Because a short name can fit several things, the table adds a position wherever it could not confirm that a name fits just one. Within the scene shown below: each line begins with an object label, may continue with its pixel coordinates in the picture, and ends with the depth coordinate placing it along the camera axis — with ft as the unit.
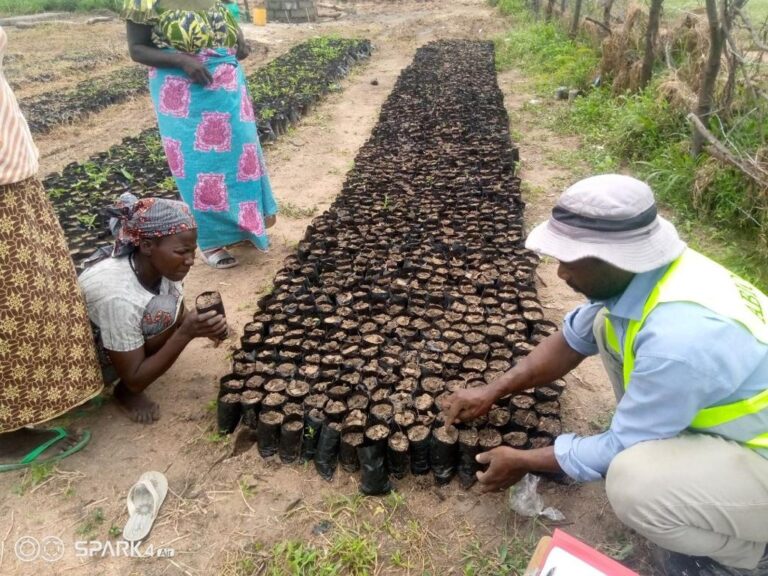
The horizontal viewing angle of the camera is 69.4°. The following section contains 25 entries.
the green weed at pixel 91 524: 6.65
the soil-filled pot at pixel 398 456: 7.14
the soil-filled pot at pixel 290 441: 7.54
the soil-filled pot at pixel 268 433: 7.61
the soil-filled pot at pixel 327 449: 7.38
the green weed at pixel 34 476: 7.22
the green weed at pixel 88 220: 14.26
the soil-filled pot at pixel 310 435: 7.55
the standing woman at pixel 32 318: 6.19
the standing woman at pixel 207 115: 10.41
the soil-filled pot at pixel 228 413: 7.93
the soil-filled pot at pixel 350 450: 7.30
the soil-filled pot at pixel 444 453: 7.06
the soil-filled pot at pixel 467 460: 7.01
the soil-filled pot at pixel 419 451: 7.16
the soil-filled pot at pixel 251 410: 7.90
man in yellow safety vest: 4.56
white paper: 4.88
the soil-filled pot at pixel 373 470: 7.00
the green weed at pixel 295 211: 15.28
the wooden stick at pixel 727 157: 12.47
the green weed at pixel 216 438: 7.97
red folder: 4.83
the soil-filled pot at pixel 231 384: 8.25
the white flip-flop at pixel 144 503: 6.64
